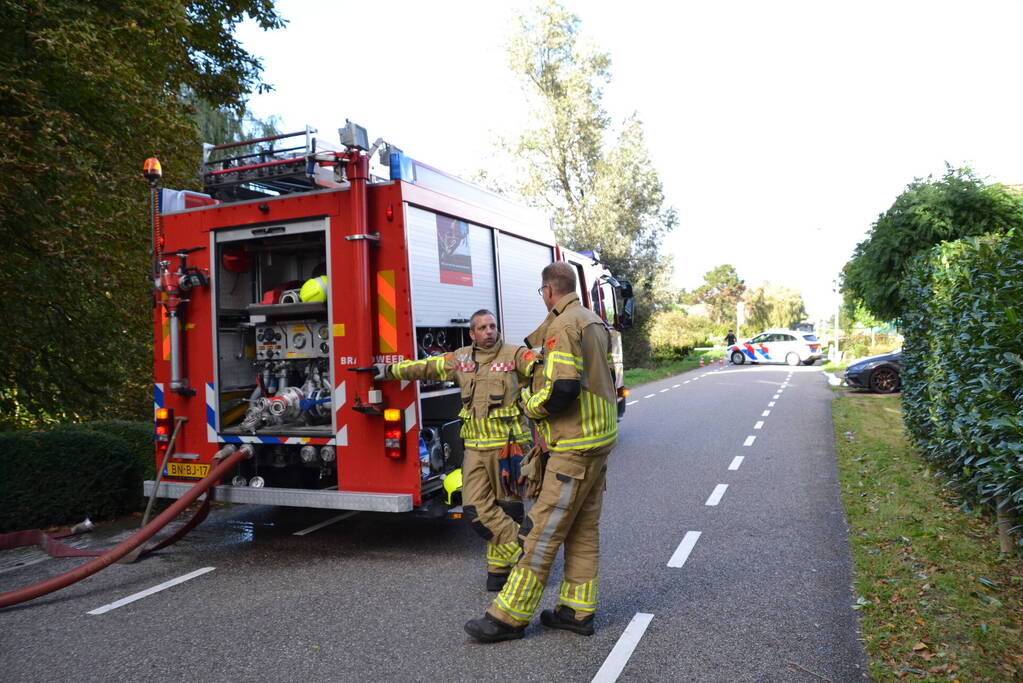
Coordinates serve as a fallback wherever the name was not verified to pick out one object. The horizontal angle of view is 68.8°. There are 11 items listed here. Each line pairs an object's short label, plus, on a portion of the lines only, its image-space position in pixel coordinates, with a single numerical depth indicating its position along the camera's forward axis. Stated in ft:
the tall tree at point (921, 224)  36.24
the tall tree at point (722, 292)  277.03
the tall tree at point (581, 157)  95.14
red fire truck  18.06
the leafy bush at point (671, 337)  118.42
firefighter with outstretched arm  16.11
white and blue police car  109.81
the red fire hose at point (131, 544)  15.28
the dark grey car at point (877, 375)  59.77
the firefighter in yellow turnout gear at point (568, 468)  13.00
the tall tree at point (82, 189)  24.97
